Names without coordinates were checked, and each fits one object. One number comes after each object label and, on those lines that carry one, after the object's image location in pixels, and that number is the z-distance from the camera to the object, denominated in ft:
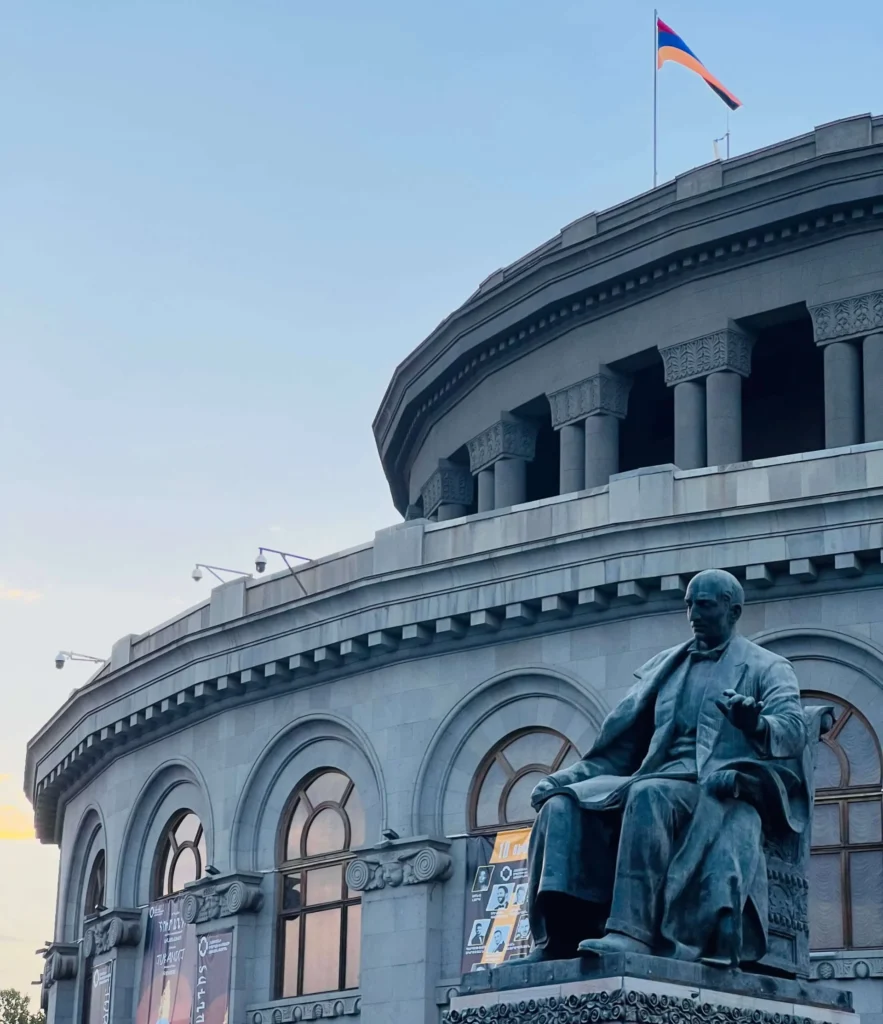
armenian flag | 144.66
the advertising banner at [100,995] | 121.19
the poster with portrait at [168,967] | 112.68
